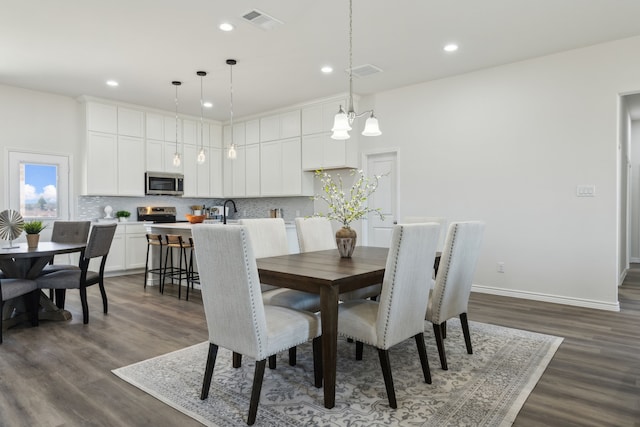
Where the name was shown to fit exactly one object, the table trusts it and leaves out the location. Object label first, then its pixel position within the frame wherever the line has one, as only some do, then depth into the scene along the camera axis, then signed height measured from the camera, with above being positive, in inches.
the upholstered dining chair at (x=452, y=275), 101.7 -16.9
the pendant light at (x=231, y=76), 180.4 +68.5
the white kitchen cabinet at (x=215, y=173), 302.5 +30.1
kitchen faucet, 315.0 +7.5
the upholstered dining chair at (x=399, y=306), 83.3 -20.8
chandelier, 120.9 +27.2
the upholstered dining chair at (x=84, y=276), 145.4 -23.7
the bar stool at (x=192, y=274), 197.5 -32.4
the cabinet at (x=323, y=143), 235.9 +41.8
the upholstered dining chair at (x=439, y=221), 146.2 -3.7
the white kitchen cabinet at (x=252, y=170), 285.9 +30.4
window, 222.2 +12.8
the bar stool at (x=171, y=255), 189.8 -23.4
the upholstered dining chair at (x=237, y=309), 75.5 -19.4
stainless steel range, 269.6 -0.6
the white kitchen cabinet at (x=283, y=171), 260.4 +27.9
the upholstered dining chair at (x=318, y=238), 129.1 -9.5
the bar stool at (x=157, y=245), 203.5 -19.6
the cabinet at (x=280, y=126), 261.3 +58.4
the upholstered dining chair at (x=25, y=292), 128.0 -26.4
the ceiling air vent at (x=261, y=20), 137.3 +68.3
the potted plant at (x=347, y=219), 111.7 -2.1
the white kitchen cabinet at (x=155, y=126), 264.1 +57.8
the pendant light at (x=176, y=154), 200.1 +29.3
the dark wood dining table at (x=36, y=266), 137.4 -19.6
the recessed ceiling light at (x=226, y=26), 145.0 +68.5
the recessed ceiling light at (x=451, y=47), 163.5 +68.3
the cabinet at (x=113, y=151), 237.9 +38.2
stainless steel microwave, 263.7 +19.7
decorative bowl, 210.7 -3.7
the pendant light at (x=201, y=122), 196.0 +64.7
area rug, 80.7 -41.4
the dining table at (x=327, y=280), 81.8 -14.8
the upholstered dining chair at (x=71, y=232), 179.8 -8.9
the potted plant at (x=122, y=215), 257.0 -1.7
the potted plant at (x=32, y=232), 151.3 -7.5
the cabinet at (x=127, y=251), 241.8 -24.0
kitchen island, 205.3 -16.8
